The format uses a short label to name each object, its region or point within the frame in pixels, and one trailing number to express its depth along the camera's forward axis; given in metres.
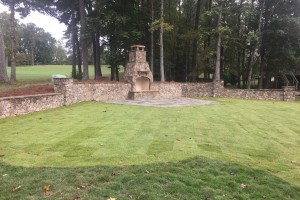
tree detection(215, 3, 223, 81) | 19.56
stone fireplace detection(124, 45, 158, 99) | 17.53
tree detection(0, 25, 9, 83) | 15.93
